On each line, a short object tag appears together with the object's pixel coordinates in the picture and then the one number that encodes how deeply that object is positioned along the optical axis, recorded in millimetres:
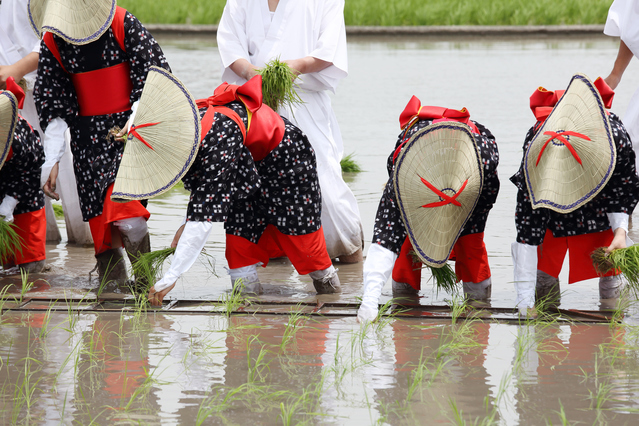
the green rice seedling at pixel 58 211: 12523
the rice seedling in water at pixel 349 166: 15094
